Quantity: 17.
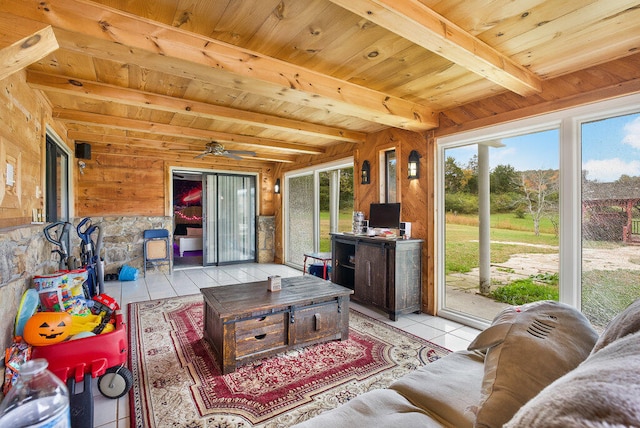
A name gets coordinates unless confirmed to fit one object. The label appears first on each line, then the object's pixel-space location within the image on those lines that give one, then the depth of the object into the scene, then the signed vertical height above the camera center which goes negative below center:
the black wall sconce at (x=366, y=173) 4.75 +0.61
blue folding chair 6.14 -0.69
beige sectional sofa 0.41 -0.45
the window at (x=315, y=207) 5.82 +0.10
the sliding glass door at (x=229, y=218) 7.09 -0.14
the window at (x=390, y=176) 4.52 +0.54
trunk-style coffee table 2.45 -0.95
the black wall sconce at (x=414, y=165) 3.96 +0.61
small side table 4.98 -0.76
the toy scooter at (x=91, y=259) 3.57 -0.55
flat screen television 4.03 -0.06
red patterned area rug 1.96 -1.30
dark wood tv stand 3.64 -0.78
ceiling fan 4.85 +1.01
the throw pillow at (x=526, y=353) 0.81 -0.45
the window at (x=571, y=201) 2.49 +0.09
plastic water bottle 0.99 -0.66
